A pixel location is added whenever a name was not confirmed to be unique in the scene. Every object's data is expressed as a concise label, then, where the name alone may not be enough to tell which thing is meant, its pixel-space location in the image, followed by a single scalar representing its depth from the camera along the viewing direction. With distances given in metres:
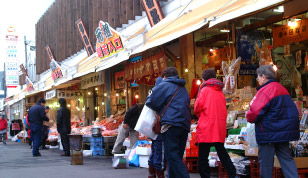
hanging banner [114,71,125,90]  16.98
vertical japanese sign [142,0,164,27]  12.67
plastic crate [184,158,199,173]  8.50
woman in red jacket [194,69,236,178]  6.19
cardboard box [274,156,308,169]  6.16
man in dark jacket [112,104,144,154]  10.12
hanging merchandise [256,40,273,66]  9.98
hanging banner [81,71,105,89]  18.69
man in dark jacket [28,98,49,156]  13.34
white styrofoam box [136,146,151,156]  9.48
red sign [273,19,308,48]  9.85
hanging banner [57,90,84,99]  23.13
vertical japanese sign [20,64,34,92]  27.09
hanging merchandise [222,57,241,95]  9.66
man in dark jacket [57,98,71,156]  13.10
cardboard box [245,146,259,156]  6.82
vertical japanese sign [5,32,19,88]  36.72
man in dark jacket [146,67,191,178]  5.70
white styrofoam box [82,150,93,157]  13.33
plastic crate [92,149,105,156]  13.23
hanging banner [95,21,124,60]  12.09
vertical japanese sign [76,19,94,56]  19.04
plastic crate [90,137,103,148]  13.16
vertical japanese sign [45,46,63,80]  18.81
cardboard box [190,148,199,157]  8.52
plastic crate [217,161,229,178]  7.37
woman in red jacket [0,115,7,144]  23.31
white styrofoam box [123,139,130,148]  11.32
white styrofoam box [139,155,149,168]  9.70
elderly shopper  5.31
